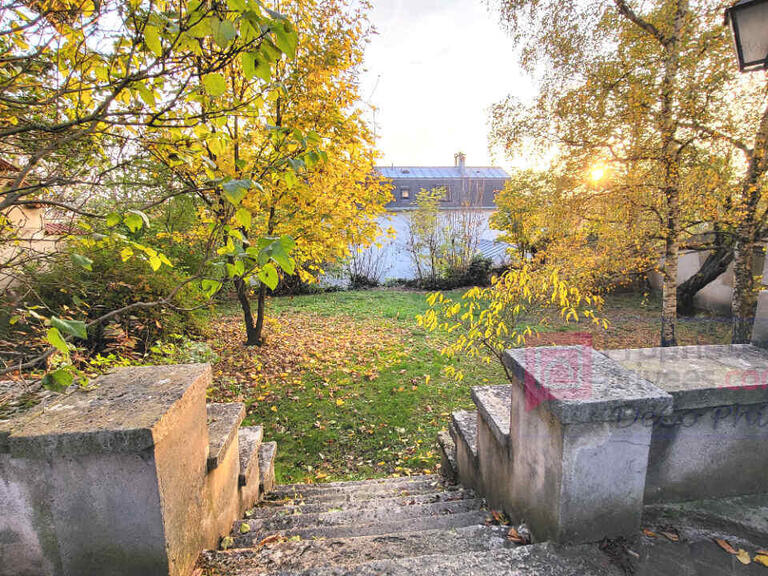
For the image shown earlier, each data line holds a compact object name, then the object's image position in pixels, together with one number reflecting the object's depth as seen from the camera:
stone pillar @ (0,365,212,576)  1.25
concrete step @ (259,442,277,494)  3.16
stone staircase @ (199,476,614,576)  1.41
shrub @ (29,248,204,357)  4.15
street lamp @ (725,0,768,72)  2.15
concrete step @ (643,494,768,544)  1.53
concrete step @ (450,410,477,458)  2.70
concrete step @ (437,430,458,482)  3.32
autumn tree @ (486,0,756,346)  5.16
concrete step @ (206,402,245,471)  1.92
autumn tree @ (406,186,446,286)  14.55
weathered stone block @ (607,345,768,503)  1.60
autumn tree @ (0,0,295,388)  1.10
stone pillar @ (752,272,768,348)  2.02
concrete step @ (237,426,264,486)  2.55
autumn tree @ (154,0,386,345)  4.97
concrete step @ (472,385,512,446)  2.04
